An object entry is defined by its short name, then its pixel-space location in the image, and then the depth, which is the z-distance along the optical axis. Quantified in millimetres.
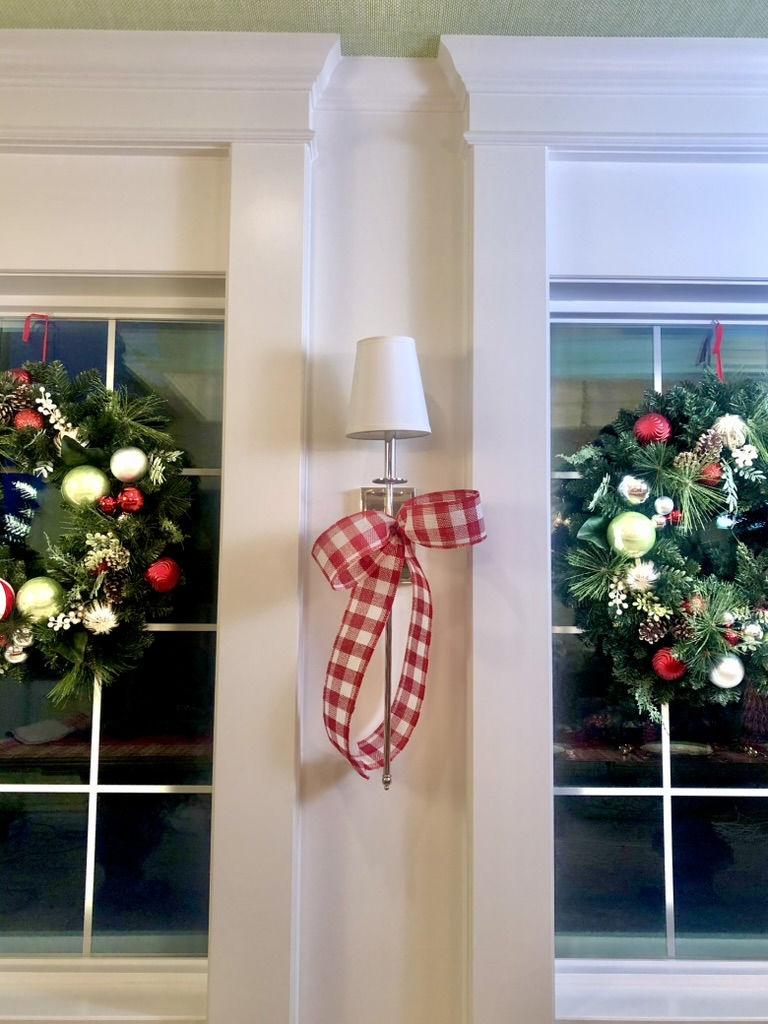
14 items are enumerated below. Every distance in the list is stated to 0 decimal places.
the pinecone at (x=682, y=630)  1345
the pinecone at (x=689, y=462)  1371
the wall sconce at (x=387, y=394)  1219
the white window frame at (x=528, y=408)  1294
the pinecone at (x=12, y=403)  1402
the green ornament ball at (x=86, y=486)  1373
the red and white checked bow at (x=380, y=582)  1242
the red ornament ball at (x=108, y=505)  1371
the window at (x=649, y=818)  1447
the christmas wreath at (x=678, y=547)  1352
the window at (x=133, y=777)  1448
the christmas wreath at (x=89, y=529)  1357
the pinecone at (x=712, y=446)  1364
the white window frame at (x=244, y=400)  1285
